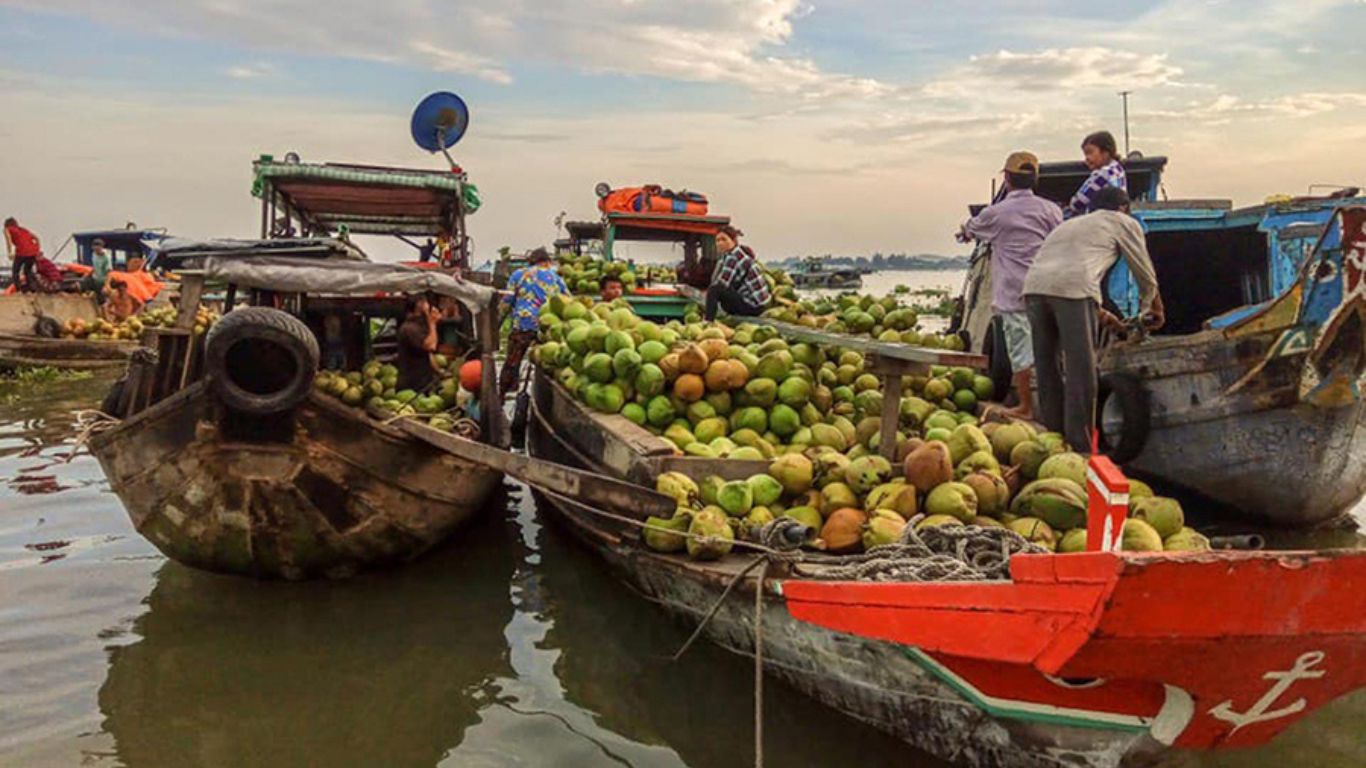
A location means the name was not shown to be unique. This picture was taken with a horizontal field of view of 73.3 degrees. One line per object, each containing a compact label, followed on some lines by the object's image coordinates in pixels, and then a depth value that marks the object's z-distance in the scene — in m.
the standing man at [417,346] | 7.70
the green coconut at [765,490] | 4.18
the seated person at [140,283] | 18.25
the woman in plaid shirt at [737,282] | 7.83
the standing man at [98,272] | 19.89
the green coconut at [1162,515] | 3.67
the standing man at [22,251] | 17.69
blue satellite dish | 9.98
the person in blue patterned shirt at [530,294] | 8.25
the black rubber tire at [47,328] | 15.57
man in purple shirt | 6.09
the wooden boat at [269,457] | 4.67
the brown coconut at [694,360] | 5.16
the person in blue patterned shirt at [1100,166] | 5.81
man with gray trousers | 4.96
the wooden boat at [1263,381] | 5.25
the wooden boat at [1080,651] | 2.29
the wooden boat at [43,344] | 14.75
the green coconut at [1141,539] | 3.33
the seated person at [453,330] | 8.37
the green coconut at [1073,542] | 3.50
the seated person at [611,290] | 10.07
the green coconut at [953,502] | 3.74
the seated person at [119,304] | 17.50
